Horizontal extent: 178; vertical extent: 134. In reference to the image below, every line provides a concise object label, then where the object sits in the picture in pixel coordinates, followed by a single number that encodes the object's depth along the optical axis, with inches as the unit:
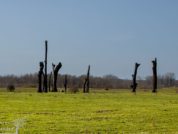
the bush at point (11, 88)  2757.9
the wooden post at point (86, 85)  3018.0
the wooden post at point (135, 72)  2909.0
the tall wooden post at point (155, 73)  2679.4
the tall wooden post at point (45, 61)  2664.9
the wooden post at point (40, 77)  2664.4
